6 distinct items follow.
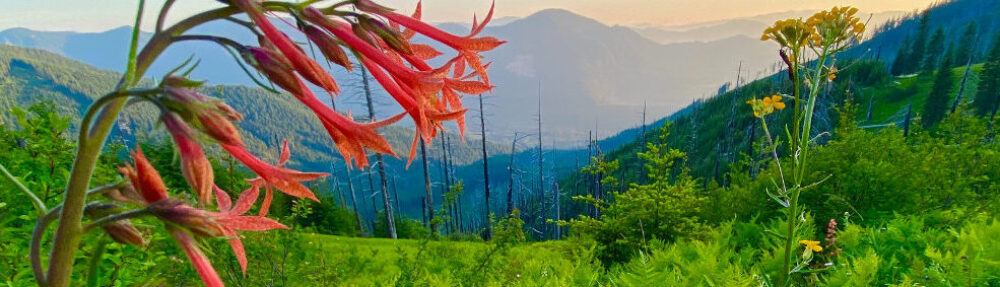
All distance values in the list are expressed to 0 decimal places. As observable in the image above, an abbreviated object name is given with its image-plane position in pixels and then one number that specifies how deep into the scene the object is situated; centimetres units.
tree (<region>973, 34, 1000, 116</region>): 5212
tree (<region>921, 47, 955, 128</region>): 5456
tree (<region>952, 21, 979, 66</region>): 7031
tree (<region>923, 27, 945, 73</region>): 7031
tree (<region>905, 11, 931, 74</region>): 7344
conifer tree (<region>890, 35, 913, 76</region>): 7544
